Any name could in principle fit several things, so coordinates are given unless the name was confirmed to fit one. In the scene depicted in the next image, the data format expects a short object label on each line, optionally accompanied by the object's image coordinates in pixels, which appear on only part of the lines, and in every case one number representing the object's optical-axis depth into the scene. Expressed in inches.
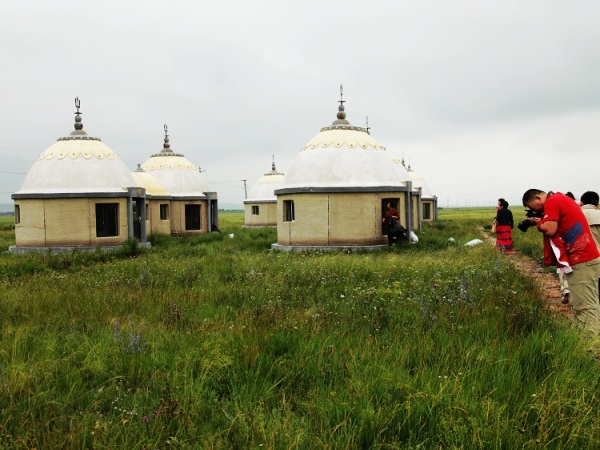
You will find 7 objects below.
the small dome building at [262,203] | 1392.7
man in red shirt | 234.2
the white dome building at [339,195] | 658.2
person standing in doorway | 653.9
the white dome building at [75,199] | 691.5
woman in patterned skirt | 610.5
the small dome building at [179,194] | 977.5
